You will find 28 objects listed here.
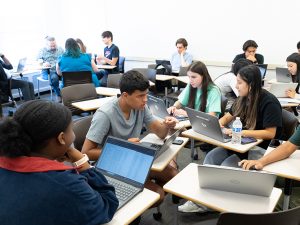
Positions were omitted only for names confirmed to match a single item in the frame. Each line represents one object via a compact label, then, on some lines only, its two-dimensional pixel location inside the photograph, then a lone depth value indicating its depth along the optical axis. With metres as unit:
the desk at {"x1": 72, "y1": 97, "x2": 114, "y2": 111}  3.41
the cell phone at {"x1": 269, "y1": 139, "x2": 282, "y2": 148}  2.19
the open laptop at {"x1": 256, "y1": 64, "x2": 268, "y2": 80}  4.70
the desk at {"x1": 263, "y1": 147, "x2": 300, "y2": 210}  1.73
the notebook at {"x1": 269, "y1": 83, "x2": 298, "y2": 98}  3.58
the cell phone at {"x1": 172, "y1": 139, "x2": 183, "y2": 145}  2.16
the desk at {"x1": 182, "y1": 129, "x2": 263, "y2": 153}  2.18
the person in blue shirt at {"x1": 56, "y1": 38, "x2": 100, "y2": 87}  4.58
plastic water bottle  2.24
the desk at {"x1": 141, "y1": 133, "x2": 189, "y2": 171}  1.82
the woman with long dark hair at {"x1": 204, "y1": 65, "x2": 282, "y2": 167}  2.30
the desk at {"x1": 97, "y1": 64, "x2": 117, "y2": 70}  5.89
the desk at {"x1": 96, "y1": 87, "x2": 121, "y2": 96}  4.01
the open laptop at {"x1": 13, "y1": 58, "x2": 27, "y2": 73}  5.70
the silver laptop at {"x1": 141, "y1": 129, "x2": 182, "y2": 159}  1.88
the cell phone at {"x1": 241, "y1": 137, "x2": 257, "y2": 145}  2.27
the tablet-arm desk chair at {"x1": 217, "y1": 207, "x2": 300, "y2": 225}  1.10
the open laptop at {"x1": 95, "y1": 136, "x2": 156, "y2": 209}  1.50
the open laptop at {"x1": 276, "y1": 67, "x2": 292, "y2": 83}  4.32
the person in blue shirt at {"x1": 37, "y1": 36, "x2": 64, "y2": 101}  6.06
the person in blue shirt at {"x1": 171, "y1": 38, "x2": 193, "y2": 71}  5.87
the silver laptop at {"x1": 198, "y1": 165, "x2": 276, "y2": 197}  1.37
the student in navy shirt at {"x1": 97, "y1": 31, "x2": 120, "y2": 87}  6.04
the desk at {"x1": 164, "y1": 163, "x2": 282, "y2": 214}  1.42
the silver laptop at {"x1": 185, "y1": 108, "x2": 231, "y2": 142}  2.25
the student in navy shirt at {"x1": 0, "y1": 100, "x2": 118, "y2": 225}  0.98
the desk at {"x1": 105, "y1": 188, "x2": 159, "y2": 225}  1.29
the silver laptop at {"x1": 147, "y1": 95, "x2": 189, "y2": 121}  2.81
